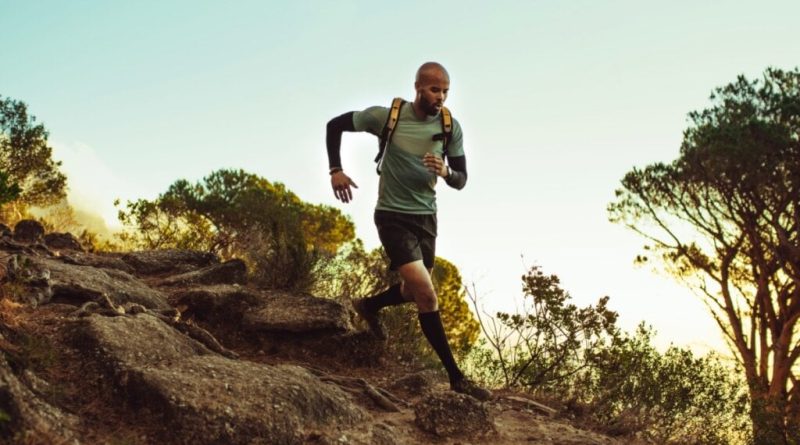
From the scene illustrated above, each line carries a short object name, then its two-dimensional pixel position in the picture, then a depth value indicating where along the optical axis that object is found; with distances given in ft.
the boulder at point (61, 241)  34.95
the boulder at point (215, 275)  27.66
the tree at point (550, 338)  23.36
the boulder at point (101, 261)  28.53
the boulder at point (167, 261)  31.35
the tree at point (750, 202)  45.57
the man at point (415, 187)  16.72
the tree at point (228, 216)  62.23
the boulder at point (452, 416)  14.28
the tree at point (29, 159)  77.36
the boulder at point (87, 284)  17.88
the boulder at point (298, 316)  21.91
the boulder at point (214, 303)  22.40
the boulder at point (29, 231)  32.27
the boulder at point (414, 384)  18.92
